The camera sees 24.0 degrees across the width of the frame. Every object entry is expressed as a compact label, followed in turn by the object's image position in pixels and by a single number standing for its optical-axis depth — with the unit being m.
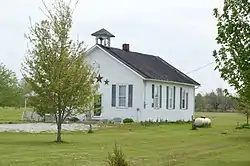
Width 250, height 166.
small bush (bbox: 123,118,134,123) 47.07
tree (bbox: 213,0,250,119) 16.92
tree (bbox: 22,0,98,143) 27.86
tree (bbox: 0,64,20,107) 41.97
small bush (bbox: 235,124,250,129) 41.72
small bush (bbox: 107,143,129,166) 14.07
